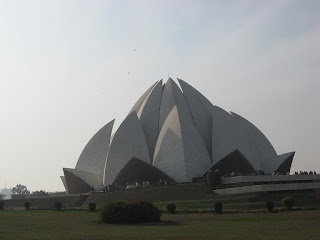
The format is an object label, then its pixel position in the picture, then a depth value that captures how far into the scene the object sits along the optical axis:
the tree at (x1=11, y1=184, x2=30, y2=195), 106.72
